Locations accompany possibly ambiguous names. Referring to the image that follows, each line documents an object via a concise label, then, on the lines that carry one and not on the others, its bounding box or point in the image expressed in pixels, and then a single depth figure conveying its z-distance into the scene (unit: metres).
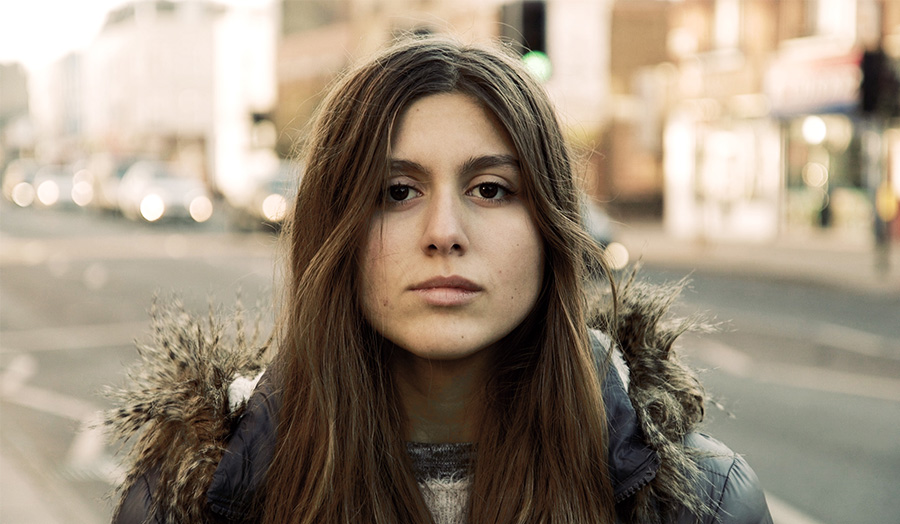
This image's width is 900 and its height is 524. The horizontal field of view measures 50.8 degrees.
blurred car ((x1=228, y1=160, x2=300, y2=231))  20.46
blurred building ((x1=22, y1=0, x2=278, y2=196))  52.66
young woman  1.53
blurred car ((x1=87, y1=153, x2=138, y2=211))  31.16
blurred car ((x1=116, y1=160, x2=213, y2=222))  27.55
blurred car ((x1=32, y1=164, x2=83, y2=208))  40.44
